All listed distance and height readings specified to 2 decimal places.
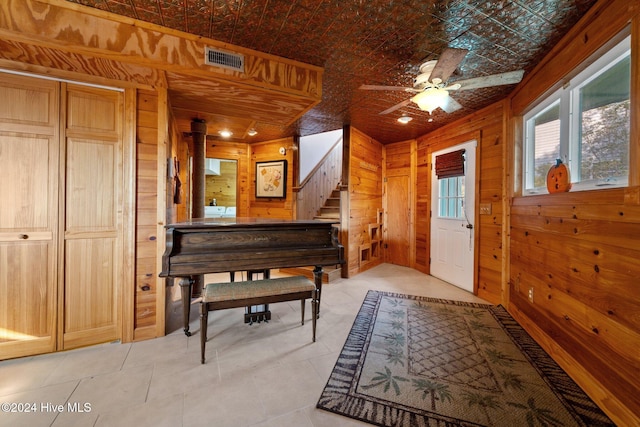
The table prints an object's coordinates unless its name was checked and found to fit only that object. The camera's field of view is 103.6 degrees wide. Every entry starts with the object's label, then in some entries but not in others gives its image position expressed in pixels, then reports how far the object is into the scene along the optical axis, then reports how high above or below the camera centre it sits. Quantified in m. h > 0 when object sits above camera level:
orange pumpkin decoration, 1.87 +0.30
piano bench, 1.82 -0.63
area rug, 1.39 -1.09
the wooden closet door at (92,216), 1.95 -0.05
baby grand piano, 1.82 -0.28
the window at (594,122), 1.56 +0.69
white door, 3.56 -0.12
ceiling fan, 1.78 +1.09
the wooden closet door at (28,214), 1.80 -0.03
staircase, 3.87 -0.07
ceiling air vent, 1.98 +1.23
